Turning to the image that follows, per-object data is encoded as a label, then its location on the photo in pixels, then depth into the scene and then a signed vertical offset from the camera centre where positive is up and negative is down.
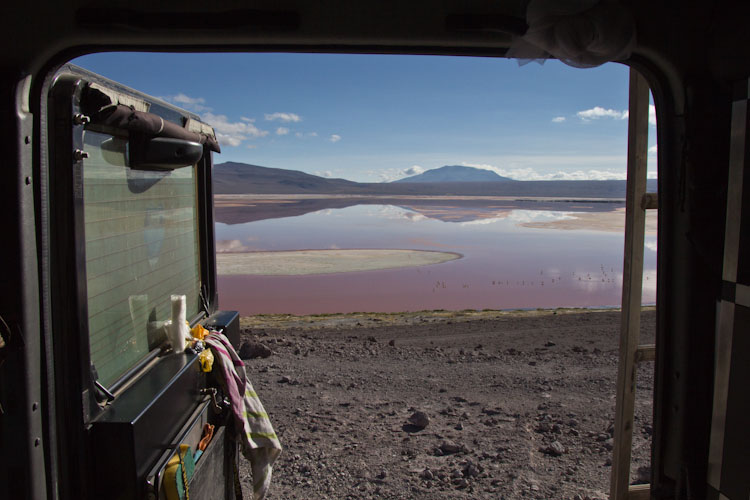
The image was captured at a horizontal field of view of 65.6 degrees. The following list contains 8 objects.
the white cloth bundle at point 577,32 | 1.72 +0.50
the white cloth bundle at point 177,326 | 2.40 -0.54
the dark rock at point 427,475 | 3.49 -1.67
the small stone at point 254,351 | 5.82 -1.56
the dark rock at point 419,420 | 4.18 -1.60
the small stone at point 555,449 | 3.74 -1.62
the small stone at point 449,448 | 3.79 -1.63
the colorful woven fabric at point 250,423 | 2.53 -1.01
